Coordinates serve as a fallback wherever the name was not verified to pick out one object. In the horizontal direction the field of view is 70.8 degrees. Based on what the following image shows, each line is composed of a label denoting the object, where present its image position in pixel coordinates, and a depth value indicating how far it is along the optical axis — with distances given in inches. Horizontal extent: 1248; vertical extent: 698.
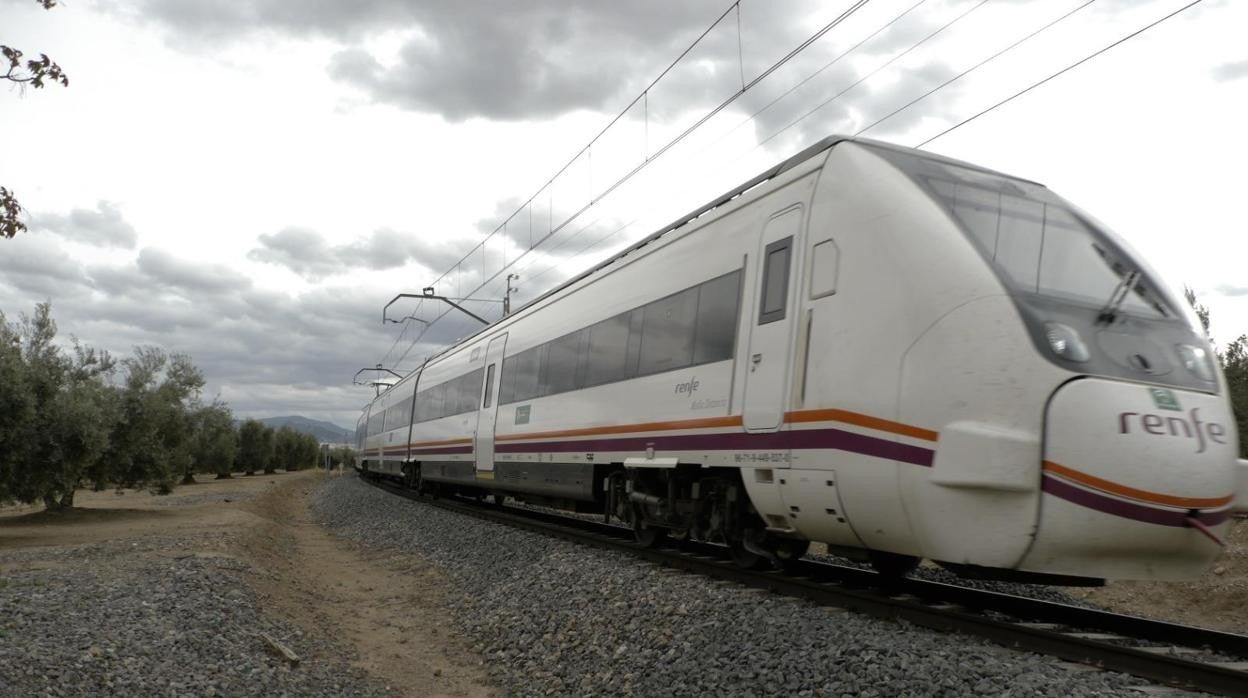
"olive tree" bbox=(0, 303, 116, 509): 660.0
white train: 200.5
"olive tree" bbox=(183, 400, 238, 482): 2071.9
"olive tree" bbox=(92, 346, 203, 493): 876.0
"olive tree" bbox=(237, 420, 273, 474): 2581.2
